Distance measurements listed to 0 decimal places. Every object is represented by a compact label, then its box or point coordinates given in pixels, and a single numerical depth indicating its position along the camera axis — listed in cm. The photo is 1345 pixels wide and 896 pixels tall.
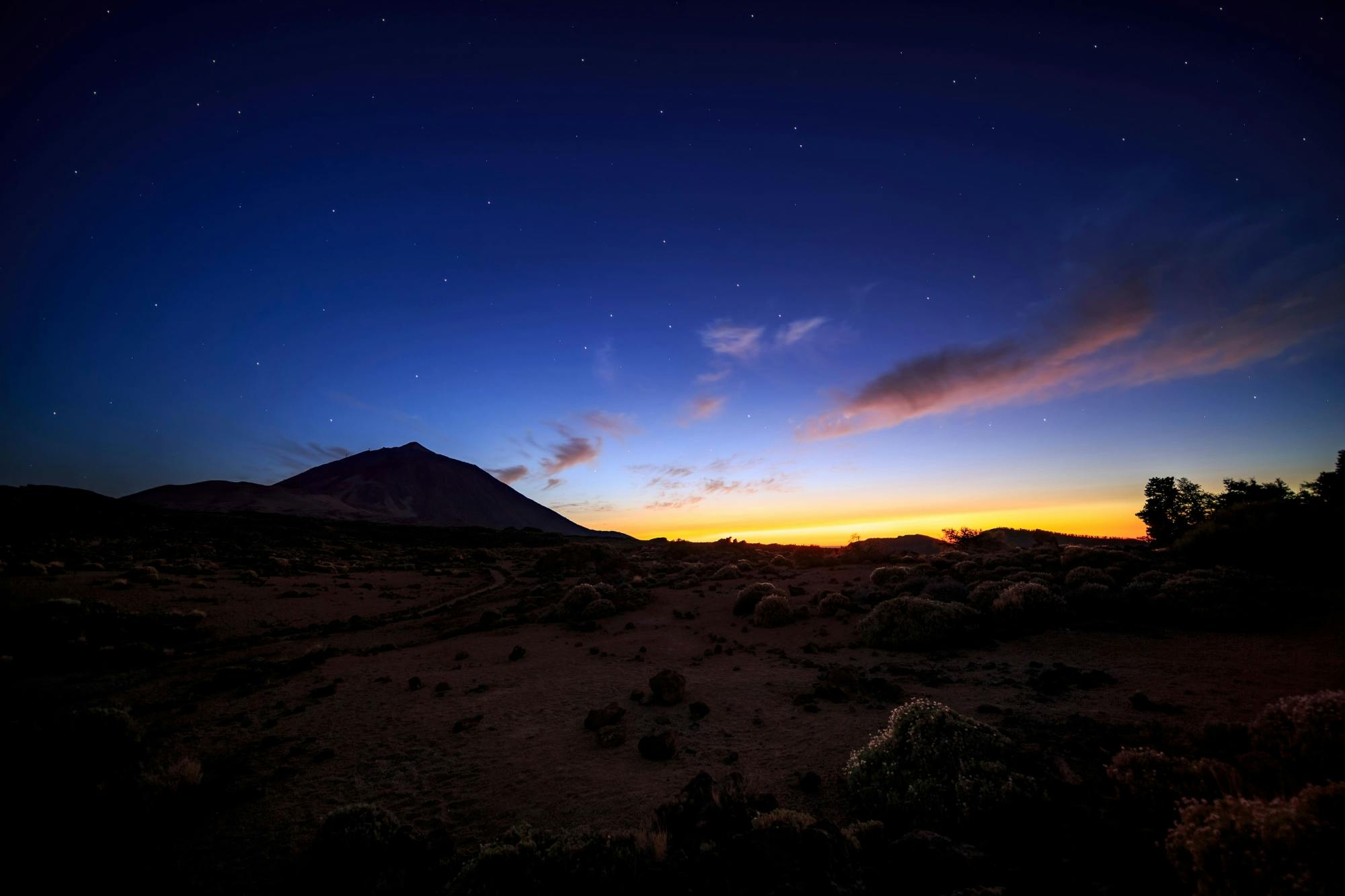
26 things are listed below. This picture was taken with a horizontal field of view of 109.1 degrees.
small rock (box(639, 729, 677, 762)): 806
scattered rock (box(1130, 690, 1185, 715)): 789
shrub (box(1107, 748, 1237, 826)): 475
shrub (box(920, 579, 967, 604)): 1589
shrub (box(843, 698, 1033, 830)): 520
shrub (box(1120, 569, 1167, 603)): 1310
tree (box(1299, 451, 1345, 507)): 2641
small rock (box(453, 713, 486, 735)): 968
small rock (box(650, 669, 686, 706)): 1054
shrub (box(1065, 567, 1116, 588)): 1493
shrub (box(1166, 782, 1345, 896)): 312
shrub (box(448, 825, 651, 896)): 439
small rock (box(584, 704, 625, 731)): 941
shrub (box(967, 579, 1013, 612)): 1468
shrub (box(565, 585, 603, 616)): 2097
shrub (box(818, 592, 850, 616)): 1753
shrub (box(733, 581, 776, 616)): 1938
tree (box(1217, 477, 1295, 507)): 2941
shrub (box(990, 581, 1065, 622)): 1350
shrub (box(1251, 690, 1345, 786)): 490
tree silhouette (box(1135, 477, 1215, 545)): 3491
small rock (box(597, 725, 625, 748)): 861
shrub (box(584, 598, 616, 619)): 2064
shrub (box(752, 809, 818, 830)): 498
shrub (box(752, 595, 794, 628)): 1728
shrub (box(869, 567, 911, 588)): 2138
